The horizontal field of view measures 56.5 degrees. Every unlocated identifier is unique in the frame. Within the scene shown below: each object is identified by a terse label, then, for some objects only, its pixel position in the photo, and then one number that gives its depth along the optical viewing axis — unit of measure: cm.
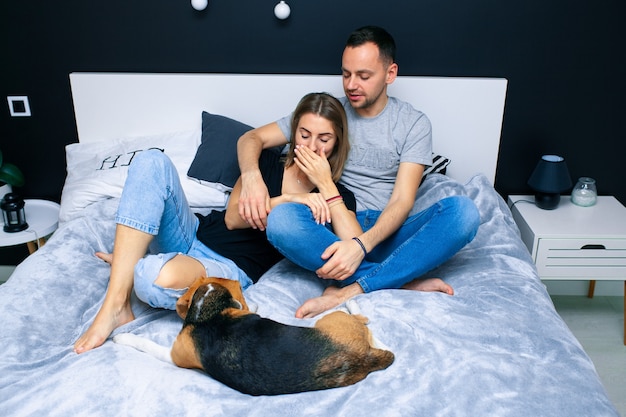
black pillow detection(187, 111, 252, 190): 246
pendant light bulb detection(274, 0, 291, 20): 257
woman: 164
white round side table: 250
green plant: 264
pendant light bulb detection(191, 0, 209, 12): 258
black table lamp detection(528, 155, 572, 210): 254
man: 184
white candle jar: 265
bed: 136
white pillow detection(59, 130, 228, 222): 244
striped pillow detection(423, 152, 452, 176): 260
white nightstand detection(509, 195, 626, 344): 241
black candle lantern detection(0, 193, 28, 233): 250
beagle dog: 135
